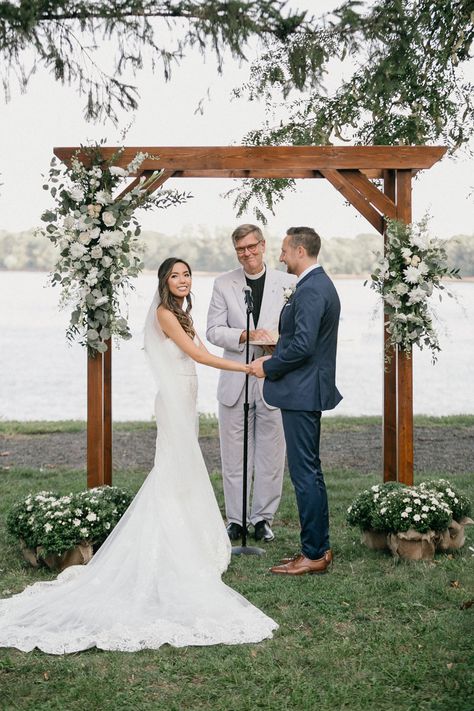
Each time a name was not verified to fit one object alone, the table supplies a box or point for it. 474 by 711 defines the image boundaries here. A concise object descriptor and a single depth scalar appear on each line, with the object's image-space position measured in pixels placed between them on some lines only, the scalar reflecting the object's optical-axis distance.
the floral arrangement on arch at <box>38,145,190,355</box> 5.74
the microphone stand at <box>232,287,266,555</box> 5.54
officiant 6.14
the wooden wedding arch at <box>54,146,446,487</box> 6.01
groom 5.09
